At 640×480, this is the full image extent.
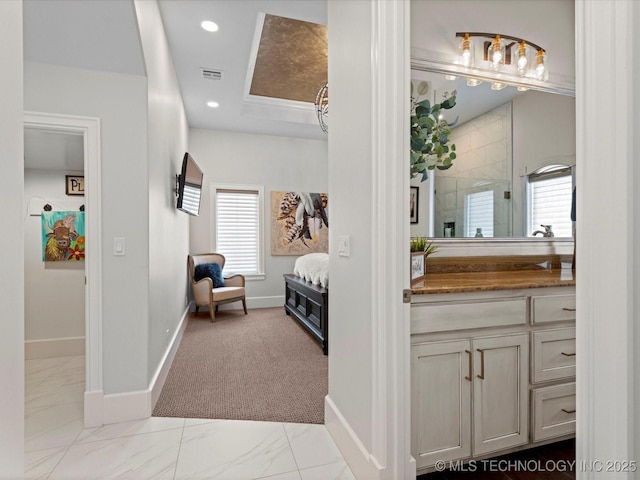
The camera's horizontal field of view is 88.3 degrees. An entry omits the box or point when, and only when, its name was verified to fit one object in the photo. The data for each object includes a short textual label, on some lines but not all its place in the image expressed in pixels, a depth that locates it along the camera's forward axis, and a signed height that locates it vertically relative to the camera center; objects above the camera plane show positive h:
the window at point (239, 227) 5.44 +0.19
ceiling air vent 3.56 +1.81
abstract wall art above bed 5.62 +0.26
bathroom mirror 2.30 +0.51
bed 3.47 -0.69
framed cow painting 3.19 +0.02
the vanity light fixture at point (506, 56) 2.10 +1.21
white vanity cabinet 1.52 -0.65
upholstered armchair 4.59 -0.74
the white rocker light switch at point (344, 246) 1.73 -0.04
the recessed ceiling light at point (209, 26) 2.78 +1.82
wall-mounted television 3.32 +0.56
